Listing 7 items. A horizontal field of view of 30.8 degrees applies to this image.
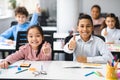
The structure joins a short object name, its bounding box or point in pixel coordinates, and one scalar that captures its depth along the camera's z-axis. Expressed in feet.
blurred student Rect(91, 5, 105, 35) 15.92
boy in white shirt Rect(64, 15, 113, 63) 7.72
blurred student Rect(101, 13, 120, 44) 12.08
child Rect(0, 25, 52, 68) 7.94
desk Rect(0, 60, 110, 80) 5.83
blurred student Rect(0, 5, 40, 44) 12.10
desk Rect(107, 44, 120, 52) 9.77
